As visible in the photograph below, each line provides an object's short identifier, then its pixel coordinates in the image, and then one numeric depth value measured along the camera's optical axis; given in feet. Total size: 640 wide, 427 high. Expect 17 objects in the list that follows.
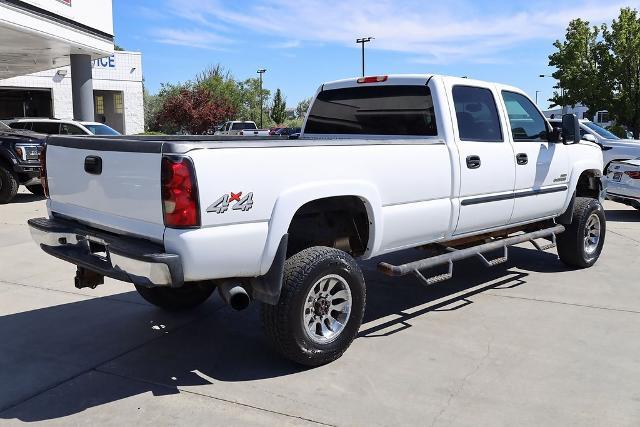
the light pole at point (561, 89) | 114.64
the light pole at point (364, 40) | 176.65
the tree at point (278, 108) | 212.43
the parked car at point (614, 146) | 43.69
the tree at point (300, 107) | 326.75
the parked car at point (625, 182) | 36.24
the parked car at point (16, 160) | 40.91
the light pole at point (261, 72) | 220.02
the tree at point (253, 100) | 211.61
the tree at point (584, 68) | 109.40
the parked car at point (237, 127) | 118.01
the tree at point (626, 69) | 105.29
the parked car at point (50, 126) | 49.83
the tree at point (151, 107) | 173.80
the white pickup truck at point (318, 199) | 11.78
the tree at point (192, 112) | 140.77
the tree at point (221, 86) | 170.07
